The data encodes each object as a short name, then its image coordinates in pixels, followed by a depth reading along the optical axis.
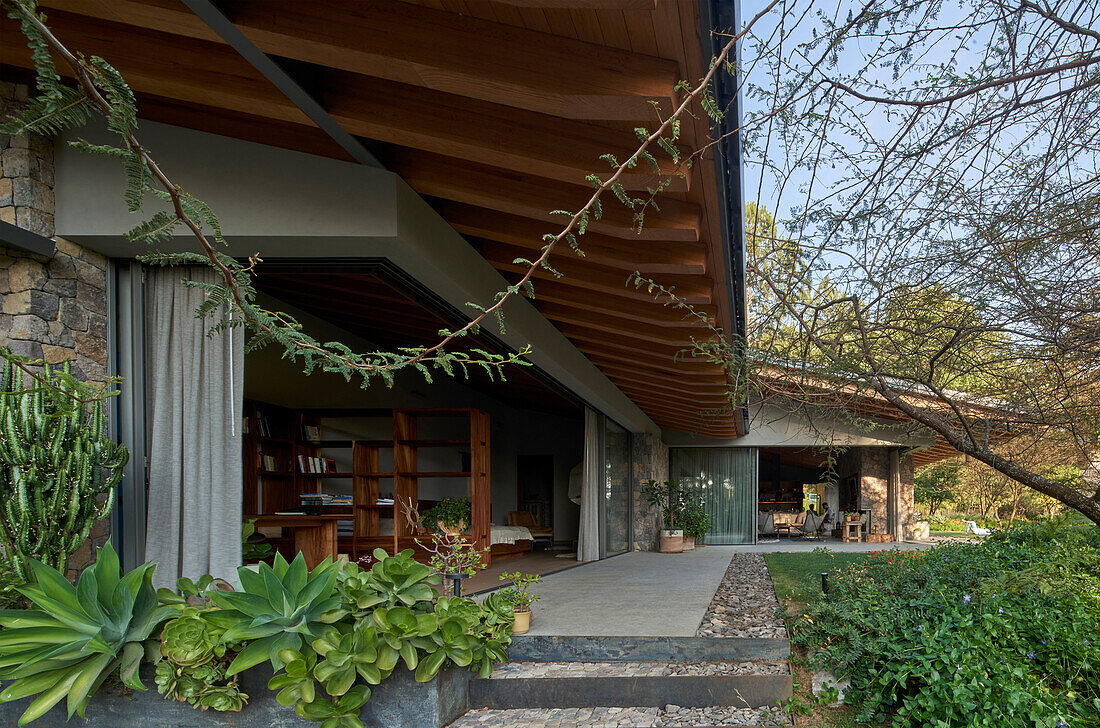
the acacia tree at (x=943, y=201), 2.48
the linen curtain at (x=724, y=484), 13.74
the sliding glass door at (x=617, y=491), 11.26
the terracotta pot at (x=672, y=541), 11.96
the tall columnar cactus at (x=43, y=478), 2.91
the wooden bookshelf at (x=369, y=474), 7.93
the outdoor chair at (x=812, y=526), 15.49
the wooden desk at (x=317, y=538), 6.80
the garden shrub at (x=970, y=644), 2.95
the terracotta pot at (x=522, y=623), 4.38
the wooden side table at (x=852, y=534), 14.01
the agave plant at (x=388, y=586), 3.37
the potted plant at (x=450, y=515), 8.00
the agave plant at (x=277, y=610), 3.01
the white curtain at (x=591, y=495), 10.21
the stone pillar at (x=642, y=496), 12.18
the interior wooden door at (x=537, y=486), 13.96
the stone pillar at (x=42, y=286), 3.28
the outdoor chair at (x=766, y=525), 15.67
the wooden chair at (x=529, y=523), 12.16
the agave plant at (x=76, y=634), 2.83
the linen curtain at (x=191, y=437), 3.65
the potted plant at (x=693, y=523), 12.55
